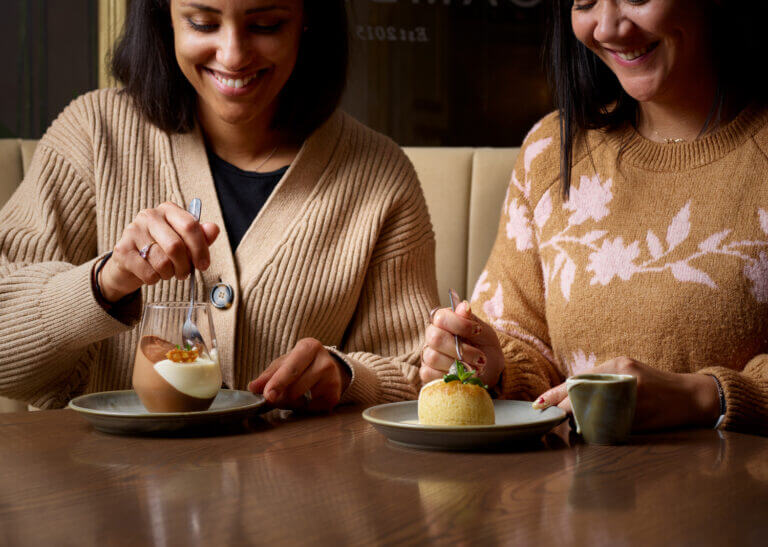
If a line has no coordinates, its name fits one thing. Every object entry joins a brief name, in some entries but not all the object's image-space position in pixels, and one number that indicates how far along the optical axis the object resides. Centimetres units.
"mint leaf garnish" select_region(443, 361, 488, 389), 101
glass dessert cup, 105
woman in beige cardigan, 145
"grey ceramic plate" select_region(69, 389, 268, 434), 100
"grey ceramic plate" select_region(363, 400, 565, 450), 91
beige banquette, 213
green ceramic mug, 97
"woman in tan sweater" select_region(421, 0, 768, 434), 138
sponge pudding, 99
